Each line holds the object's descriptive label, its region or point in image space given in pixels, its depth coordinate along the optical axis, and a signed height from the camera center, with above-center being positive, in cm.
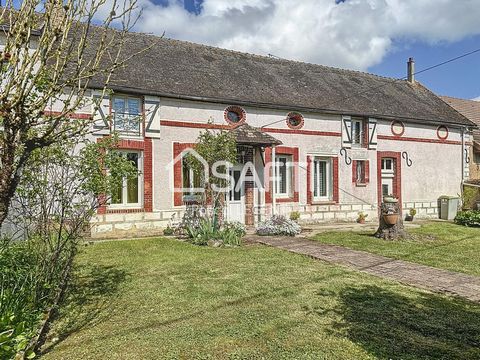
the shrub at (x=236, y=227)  1038 -110
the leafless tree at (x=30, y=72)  274 +97
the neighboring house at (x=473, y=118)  1878 +395
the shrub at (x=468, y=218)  1417 -125
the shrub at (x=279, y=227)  1149 -122
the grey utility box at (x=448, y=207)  1692 -93
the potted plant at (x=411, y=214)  1656 -122
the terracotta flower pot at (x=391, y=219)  1054 -90
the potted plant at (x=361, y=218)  1527 -126
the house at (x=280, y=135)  1164 +208
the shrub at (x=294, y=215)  1398 -102
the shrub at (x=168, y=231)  1155 -131
